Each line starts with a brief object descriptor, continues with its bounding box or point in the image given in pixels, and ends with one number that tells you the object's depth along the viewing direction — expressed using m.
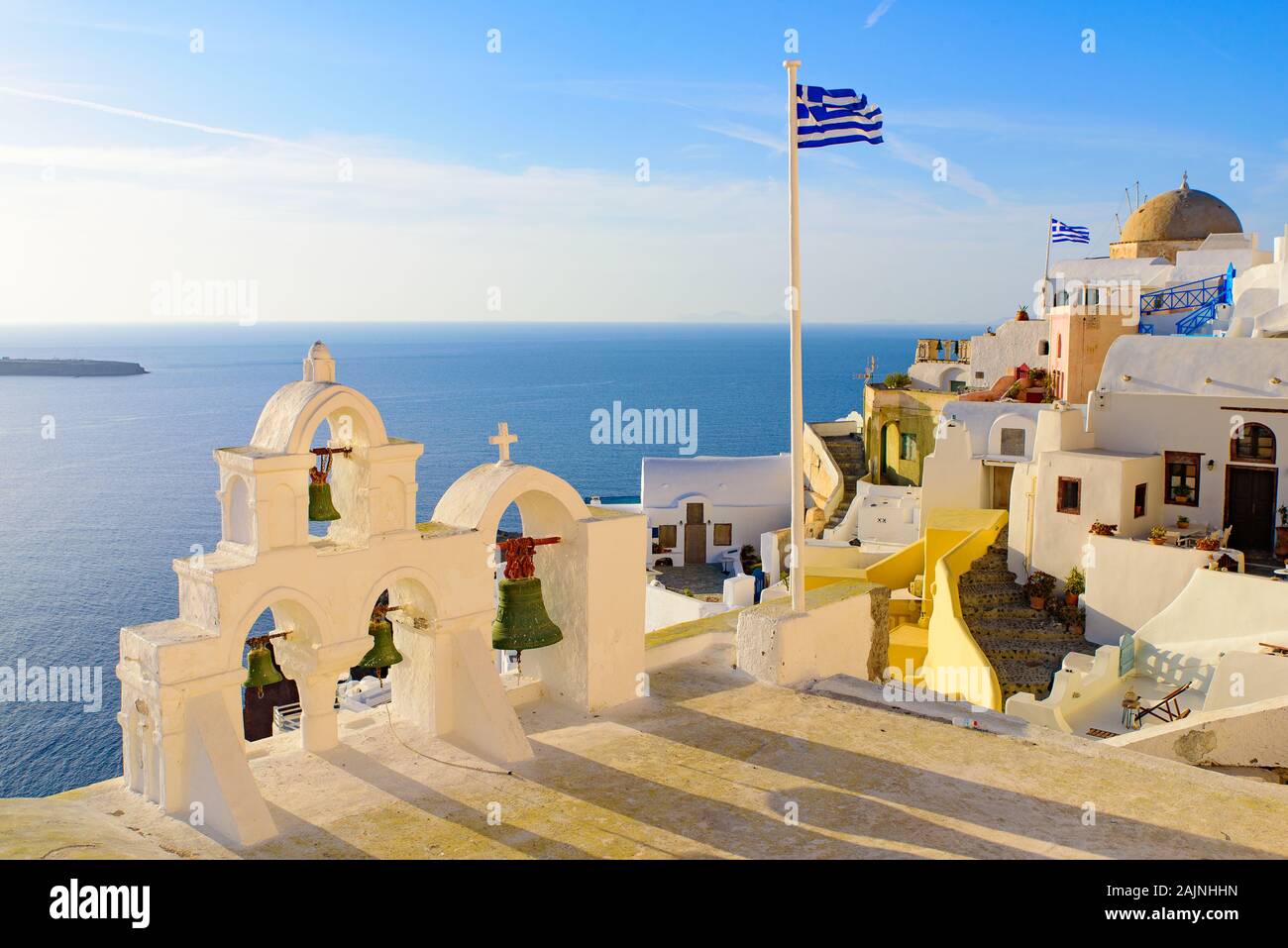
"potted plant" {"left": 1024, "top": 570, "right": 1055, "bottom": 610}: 26.22
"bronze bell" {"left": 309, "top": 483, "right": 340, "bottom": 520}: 9.18
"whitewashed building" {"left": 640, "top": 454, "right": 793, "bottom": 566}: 44.09
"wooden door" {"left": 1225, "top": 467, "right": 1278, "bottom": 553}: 24.88
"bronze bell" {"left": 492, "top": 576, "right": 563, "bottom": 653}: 10.40
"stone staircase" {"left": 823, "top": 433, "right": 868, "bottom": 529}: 44.97
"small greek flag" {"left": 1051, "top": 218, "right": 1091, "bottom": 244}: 36.34
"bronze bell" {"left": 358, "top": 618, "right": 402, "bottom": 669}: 9.70
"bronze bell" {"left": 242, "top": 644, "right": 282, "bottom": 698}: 9.20
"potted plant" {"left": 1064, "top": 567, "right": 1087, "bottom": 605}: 25.60
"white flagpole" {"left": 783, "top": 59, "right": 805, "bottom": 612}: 11.60
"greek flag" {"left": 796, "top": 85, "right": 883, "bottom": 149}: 11.95
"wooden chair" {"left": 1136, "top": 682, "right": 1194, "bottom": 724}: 18.81
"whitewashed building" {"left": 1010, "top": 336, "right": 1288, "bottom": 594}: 24.72
